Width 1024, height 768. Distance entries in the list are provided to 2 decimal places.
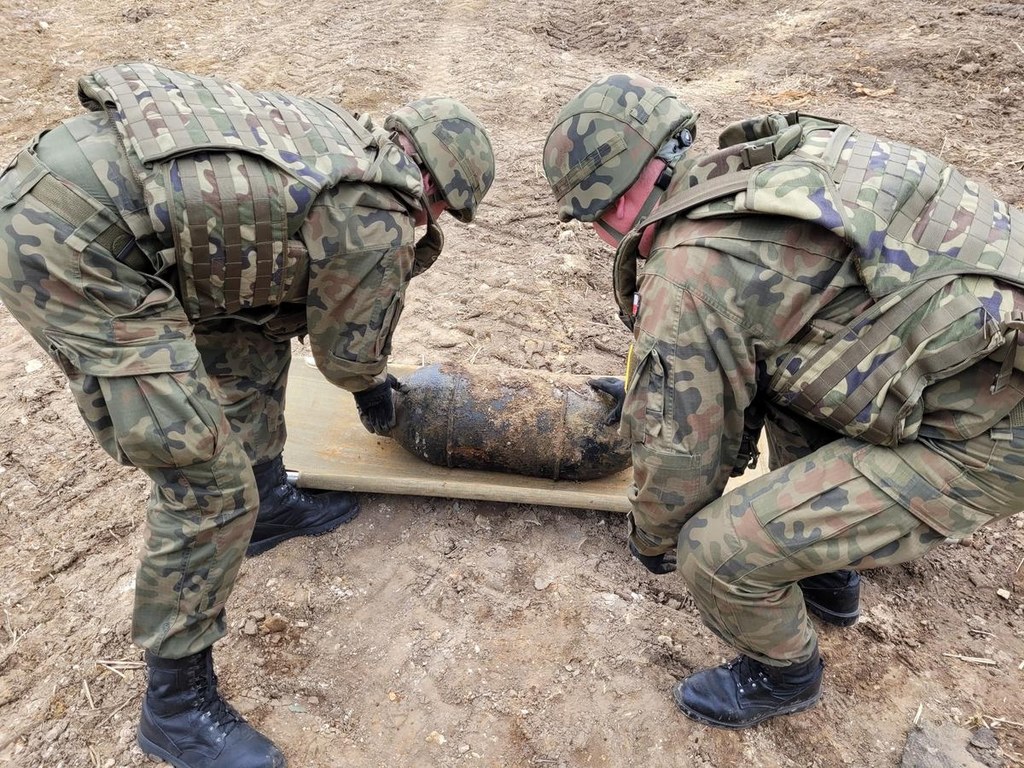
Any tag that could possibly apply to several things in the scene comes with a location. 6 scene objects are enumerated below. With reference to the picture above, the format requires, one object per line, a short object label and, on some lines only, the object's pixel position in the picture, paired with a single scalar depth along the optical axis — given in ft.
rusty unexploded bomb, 11.71
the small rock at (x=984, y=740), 9.23
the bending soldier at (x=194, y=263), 7.44
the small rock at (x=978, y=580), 11.37
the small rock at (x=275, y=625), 10.69
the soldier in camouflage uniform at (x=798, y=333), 6.98
